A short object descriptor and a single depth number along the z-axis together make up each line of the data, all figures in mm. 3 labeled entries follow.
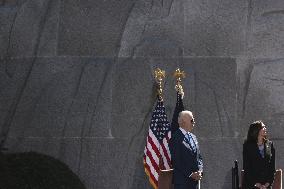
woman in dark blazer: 19175
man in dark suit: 19221
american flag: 21822
